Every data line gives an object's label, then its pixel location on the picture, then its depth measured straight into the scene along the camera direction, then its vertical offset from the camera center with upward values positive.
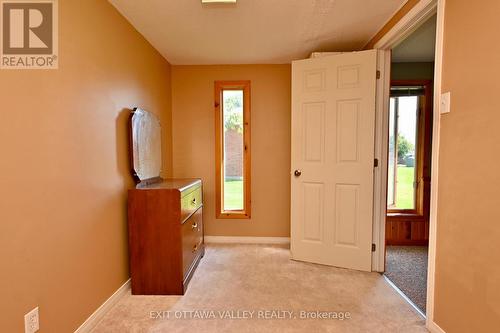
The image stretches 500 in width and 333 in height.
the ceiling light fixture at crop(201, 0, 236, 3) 1.88 +1.18
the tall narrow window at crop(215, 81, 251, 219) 3.32 +0.11
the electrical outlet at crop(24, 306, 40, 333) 1.23 -0.85
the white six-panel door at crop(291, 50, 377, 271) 2.45 -0.02
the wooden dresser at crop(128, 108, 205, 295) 2.04 -0.69
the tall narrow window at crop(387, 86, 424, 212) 3.26 +0.11
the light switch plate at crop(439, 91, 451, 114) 1.51 +0.33
